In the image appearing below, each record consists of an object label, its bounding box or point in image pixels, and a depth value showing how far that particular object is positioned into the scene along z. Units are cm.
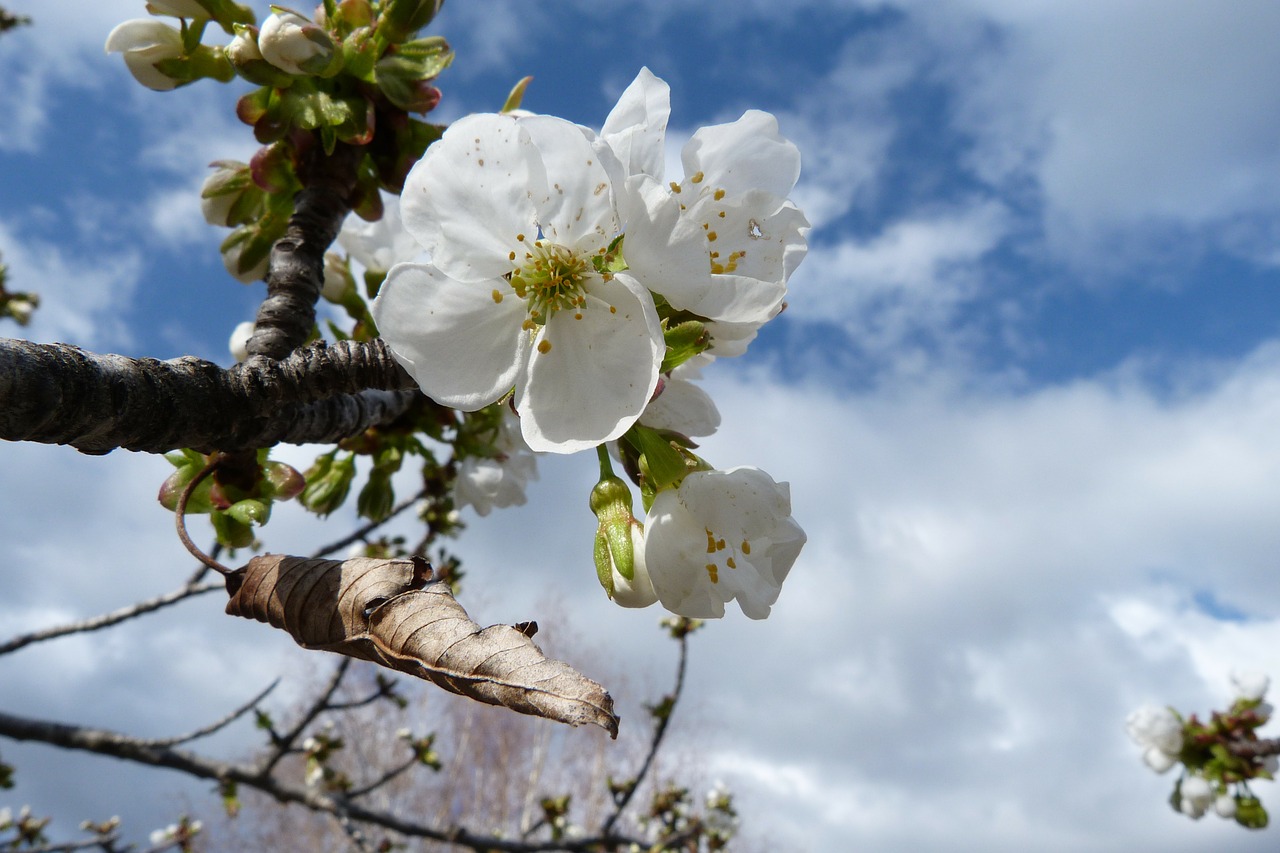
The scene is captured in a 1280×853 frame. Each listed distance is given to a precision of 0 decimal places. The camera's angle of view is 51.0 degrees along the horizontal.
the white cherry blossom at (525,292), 14
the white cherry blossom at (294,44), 17
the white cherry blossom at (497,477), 23
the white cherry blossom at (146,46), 18
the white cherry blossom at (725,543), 14
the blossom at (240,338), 20
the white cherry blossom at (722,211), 13
